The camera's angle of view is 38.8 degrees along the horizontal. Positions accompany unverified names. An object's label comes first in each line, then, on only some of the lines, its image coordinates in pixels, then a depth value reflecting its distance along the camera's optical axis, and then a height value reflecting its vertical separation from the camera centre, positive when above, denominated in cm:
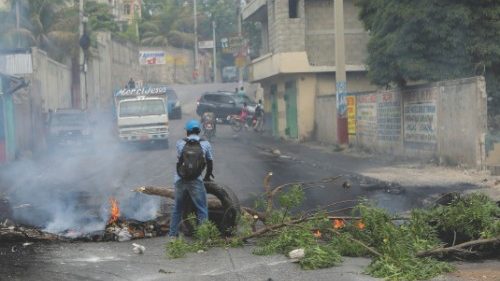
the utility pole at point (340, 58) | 2539 +200
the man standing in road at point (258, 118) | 4038 -14
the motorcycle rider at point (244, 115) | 3994 +6
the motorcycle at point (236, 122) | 3956 -34
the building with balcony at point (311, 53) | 3241 +283
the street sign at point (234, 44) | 5612 +625
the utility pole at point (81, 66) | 4062 +329
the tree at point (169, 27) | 7919 +1056
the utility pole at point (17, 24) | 3828 +536
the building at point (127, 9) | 9094 +1546
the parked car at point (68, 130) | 3175 -41
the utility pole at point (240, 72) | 5552 +348
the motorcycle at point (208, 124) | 3300 -36
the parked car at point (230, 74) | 8088 +481
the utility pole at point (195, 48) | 7675 +755
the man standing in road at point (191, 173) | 922 -72
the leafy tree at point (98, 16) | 5588 +870
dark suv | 4541 +85
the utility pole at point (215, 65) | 8118 +601
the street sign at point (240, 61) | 5468 +424
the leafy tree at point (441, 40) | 1897 +193
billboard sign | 7481 +654
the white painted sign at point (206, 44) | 7769 +799
